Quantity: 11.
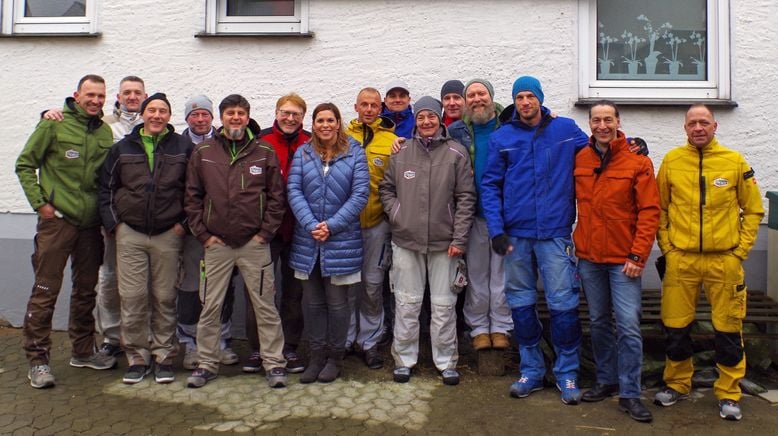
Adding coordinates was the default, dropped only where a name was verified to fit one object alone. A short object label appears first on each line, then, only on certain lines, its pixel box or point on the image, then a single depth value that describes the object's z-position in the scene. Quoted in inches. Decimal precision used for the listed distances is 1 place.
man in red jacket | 173.5
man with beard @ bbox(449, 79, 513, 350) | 171.6
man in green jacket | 164.1
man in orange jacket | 145.9
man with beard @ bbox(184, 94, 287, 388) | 159.0
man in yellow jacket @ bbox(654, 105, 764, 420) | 145.1
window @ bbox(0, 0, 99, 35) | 217.5
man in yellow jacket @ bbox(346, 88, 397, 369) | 177.3
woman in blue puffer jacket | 162.1
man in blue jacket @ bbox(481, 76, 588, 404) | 155.6
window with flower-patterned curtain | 203.2
